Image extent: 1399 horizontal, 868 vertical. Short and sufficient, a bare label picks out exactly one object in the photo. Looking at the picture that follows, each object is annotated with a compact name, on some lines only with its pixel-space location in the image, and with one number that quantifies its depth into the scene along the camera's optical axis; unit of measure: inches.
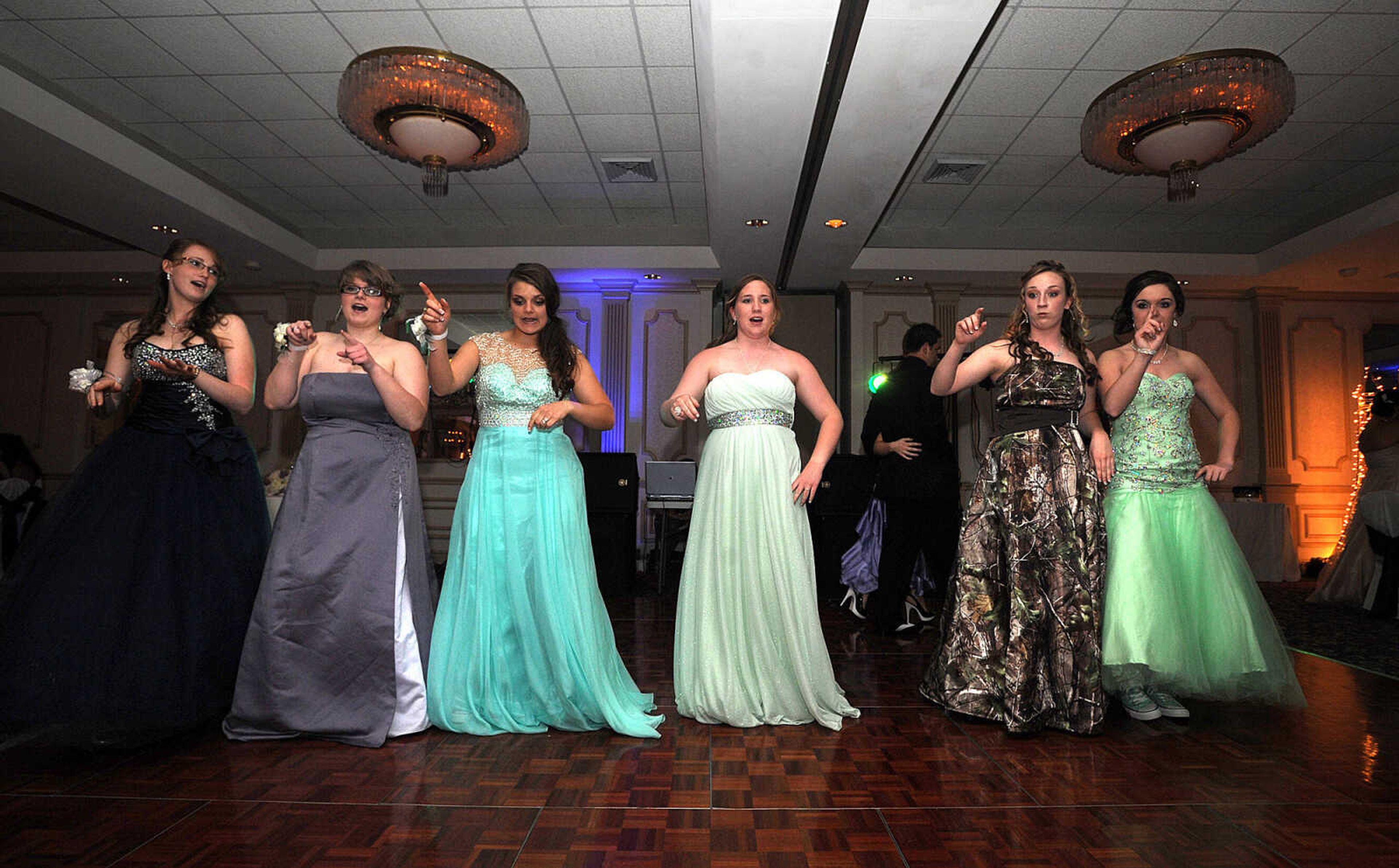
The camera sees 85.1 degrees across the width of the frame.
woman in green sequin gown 107.3
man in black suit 173.6
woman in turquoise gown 102.2
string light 242.1
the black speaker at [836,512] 252.1
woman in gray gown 96.0
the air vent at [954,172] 235.3
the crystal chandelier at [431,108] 150.4
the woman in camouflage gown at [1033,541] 105.4
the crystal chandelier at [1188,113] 147.4
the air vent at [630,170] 238.5
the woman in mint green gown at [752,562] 107.2
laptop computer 257.8
